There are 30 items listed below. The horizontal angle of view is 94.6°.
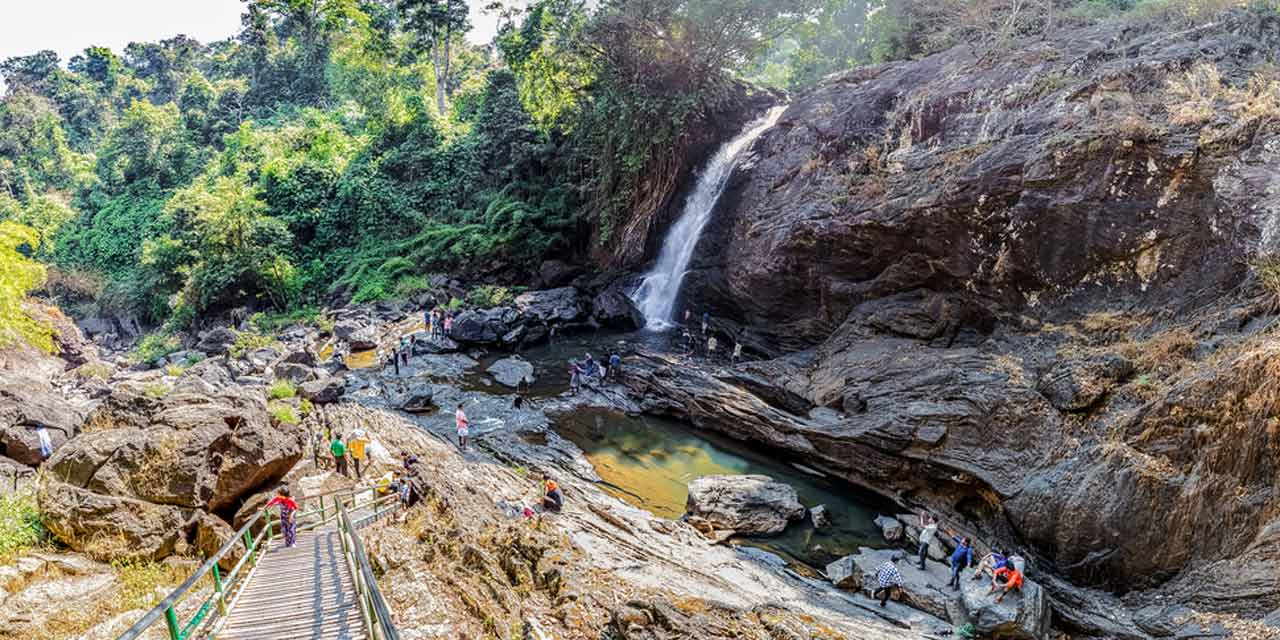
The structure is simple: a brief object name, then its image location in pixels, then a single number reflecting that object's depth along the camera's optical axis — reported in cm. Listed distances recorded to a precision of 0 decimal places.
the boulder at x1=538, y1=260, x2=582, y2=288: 3319
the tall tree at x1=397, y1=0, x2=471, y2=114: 4375
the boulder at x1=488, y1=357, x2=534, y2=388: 2230
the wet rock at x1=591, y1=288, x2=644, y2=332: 2919
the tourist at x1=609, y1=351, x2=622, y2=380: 2209
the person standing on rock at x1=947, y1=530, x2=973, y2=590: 1111
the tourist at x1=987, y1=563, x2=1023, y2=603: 1002
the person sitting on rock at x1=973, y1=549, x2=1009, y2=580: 1045
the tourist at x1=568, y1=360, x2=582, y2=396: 2148
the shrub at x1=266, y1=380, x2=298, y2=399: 1828
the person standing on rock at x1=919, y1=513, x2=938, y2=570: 1185
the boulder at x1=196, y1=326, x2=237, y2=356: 2820
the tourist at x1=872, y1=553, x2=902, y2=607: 1084
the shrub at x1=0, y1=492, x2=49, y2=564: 767
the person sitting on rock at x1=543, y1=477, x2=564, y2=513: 1316
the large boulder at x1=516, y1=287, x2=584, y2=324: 2892
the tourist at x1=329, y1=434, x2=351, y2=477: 1318
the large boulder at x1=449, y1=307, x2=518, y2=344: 2627
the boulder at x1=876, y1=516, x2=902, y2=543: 1291
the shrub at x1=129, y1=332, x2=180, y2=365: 3019
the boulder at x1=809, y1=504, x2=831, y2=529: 1345
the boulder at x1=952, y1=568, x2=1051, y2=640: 959
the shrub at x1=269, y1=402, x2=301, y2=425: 1467
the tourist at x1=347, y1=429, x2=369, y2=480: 1363
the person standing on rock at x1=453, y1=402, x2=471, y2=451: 1689
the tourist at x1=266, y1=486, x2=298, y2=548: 906
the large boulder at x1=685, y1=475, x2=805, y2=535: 1320
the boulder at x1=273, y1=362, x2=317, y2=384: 2120
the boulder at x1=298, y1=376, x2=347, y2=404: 1920
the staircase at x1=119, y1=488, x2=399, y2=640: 548
